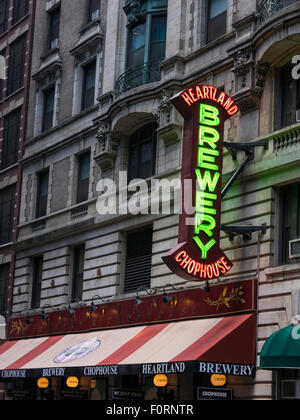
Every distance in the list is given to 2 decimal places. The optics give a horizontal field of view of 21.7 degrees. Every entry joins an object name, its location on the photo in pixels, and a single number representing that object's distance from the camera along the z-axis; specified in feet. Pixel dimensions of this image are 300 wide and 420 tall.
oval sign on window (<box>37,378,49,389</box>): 88.51
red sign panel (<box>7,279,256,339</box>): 67.92
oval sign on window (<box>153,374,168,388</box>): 68.49
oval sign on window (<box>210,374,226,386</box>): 65.46
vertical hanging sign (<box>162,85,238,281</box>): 65.72
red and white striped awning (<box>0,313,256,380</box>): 64.64
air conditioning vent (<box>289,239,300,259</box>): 63.71
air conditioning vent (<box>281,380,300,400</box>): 61.52
